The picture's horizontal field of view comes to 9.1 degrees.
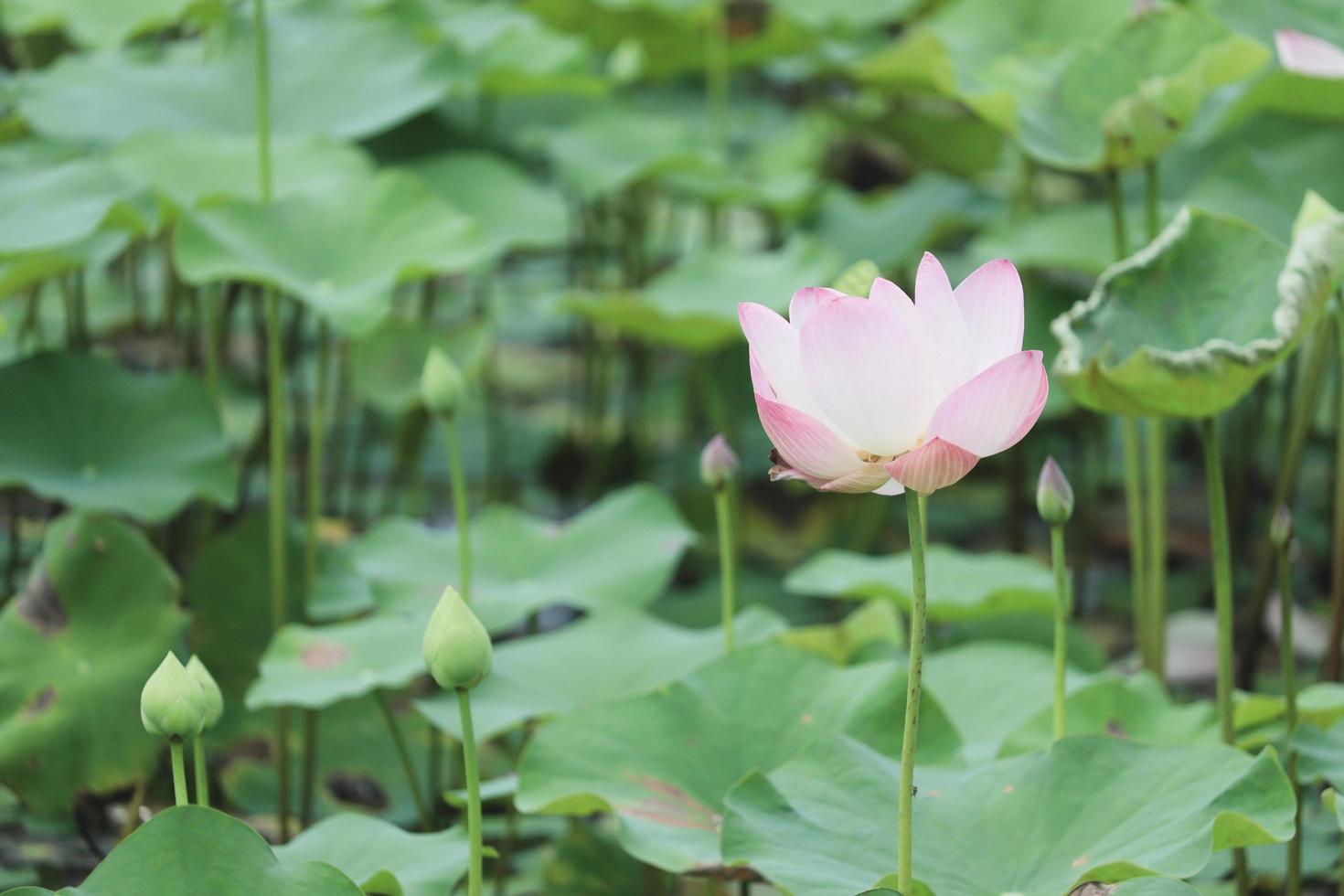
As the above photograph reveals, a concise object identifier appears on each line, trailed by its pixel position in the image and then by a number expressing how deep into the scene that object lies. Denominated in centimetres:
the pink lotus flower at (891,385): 527
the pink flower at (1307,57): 596
